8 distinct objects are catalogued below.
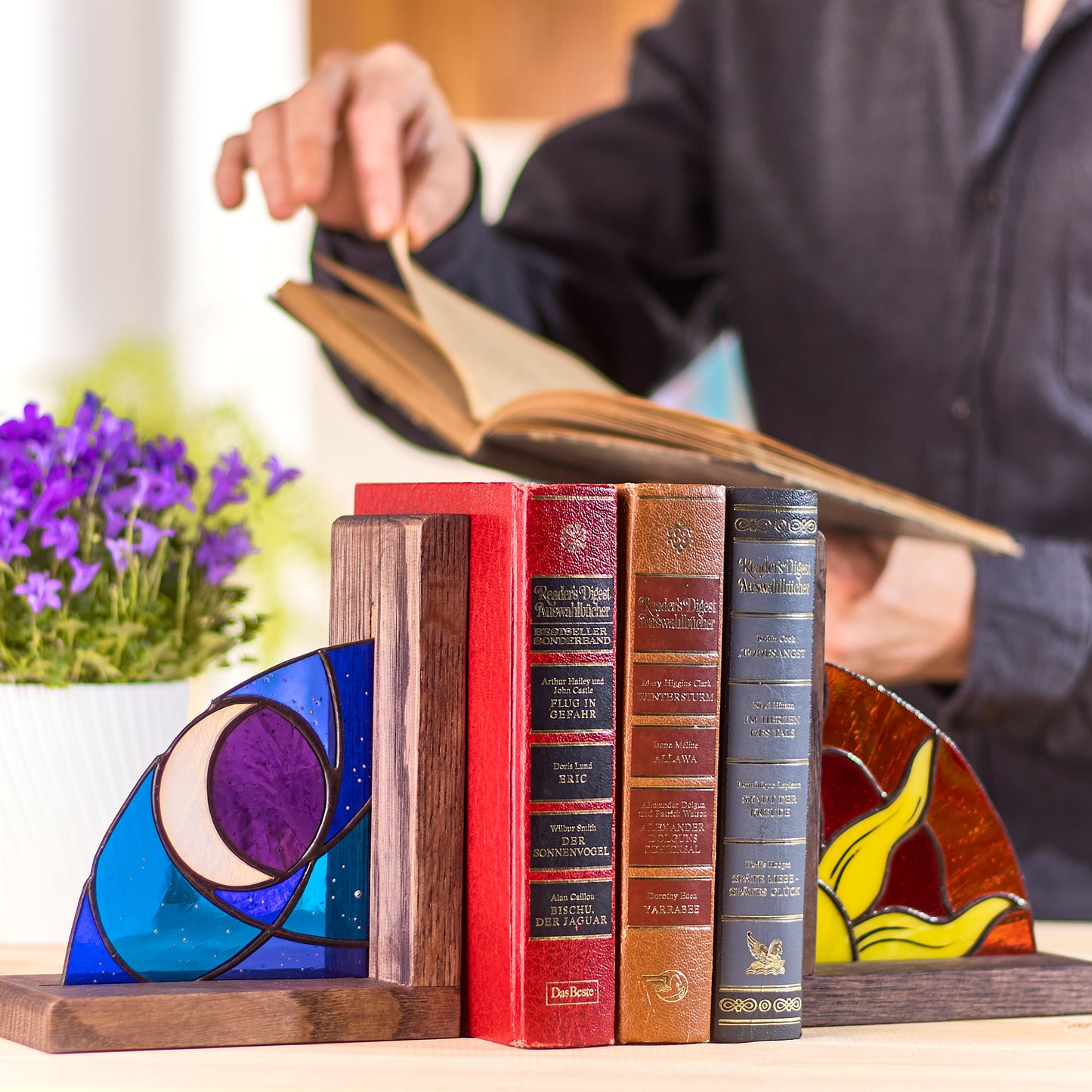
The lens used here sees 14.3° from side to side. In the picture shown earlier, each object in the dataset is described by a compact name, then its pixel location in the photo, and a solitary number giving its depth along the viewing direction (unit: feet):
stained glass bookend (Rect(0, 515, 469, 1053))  4.99
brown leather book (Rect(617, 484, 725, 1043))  5.02
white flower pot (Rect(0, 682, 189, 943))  5.31
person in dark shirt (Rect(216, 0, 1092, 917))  6.17
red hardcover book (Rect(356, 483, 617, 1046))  4.97
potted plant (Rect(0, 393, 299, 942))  5.29
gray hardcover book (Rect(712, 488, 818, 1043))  5.05
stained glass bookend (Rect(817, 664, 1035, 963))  5.24
